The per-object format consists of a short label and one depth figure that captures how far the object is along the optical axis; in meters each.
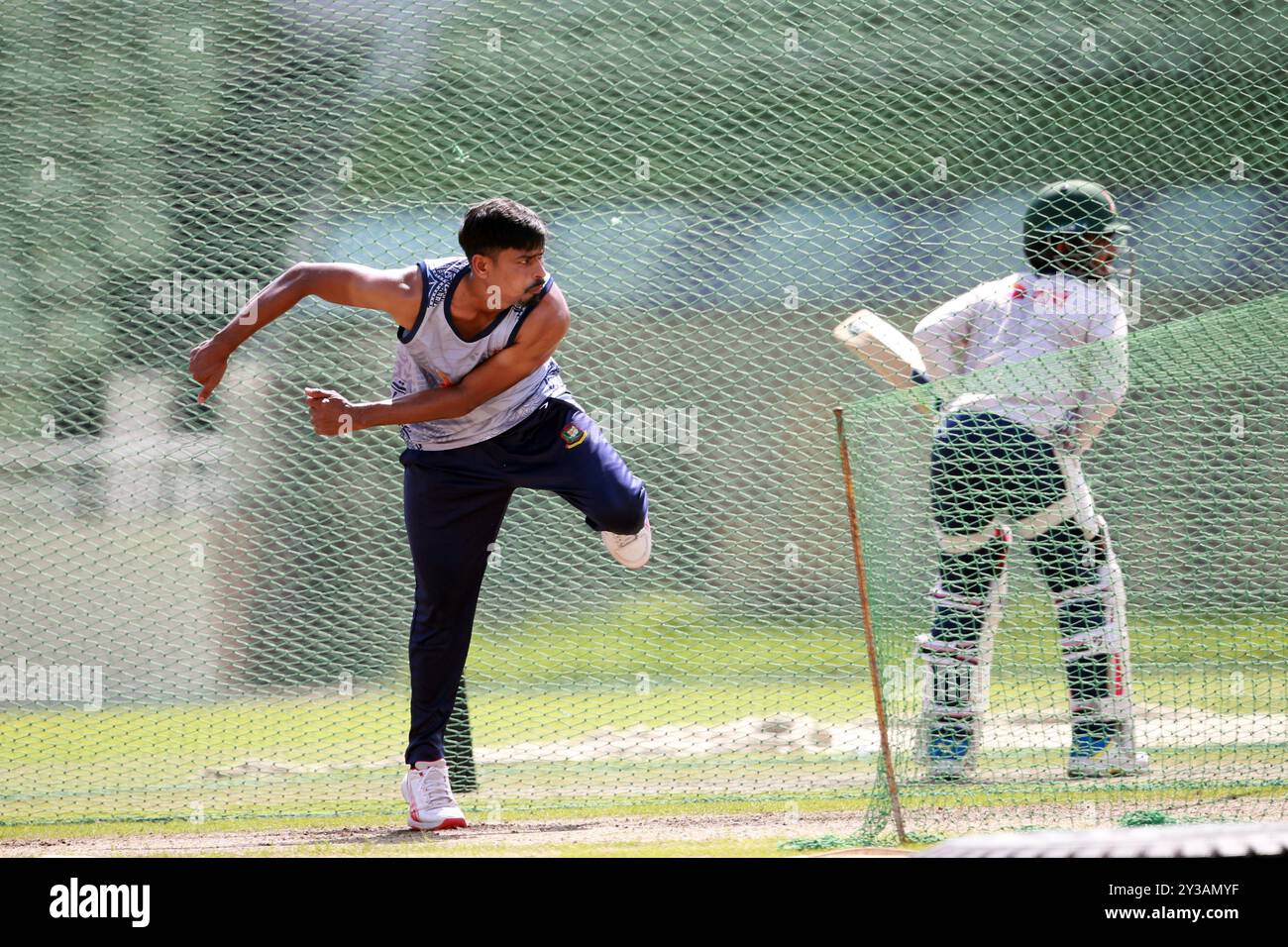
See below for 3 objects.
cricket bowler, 7.24
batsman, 8.12
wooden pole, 7.29
